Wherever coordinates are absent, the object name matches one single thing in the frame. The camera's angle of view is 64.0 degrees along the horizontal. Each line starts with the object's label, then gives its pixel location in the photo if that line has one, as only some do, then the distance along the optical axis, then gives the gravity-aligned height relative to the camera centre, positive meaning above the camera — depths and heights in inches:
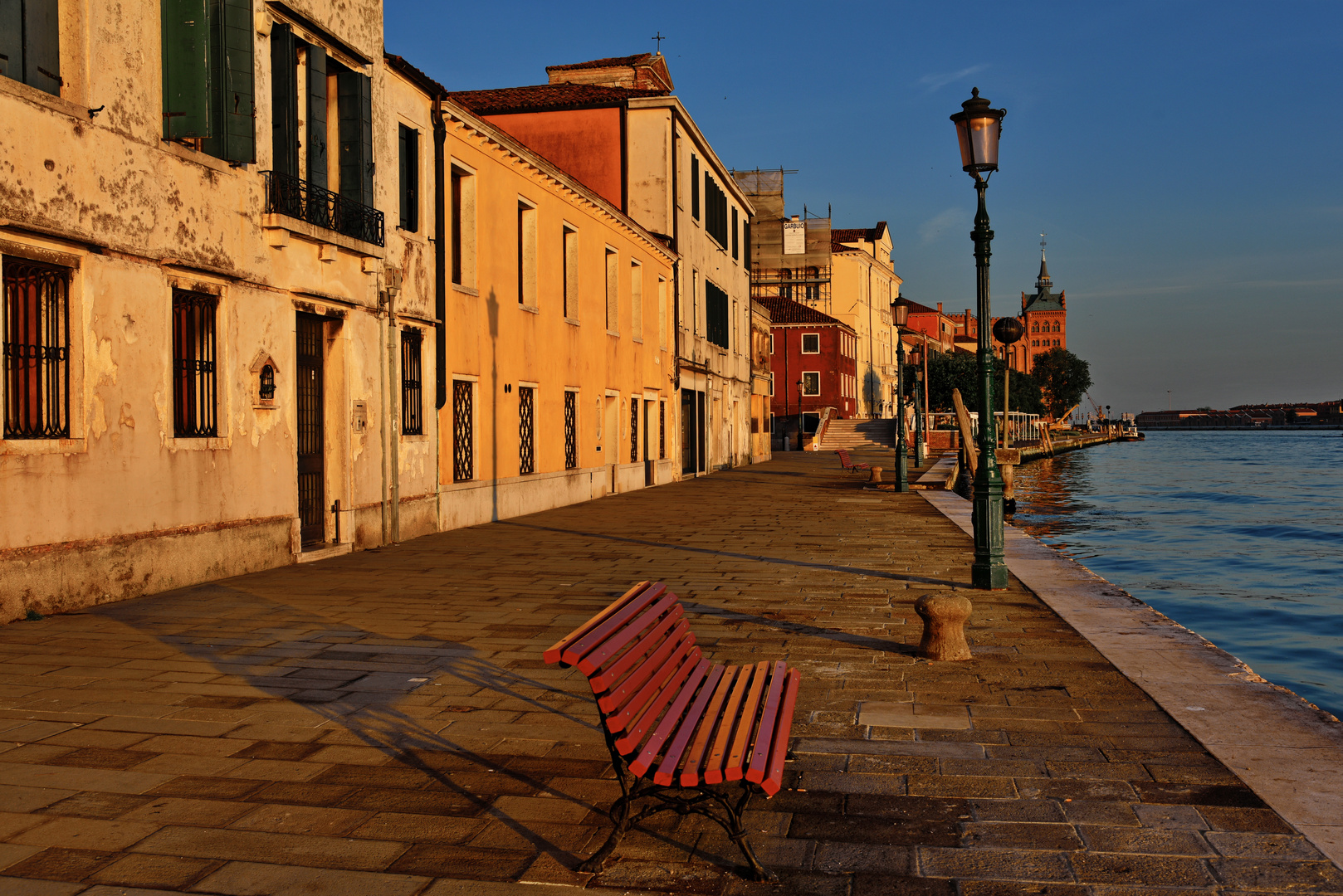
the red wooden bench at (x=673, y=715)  128.1 -39.1
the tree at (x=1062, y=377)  4574.3 +213.9
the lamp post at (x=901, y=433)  912.3 -4.0
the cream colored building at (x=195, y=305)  314.8 +46.9
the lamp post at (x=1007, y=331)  963.6 +89.1
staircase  2279.8 -13.4
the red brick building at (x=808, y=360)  2566.4 +166.7
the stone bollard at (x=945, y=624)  249.1 -46.1
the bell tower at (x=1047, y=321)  7322.8 +727.6
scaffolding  2133.4 +423.0
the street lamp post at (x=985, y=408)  360.5 +6.7
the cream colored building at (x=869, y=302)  3068.4 +372.9
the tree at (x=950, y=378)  2876.5 +133.2
